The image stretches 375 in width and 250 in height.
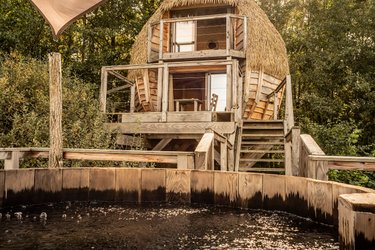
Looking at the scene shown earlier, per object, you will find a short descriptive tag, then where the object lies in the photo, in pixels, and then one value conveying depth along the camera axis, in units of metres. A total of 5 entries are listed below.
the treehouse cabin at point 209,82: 7.84
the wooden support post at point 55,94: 4.59
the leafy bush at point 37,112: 6.68
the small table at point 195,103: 9.85
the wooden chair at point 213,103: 10.49
